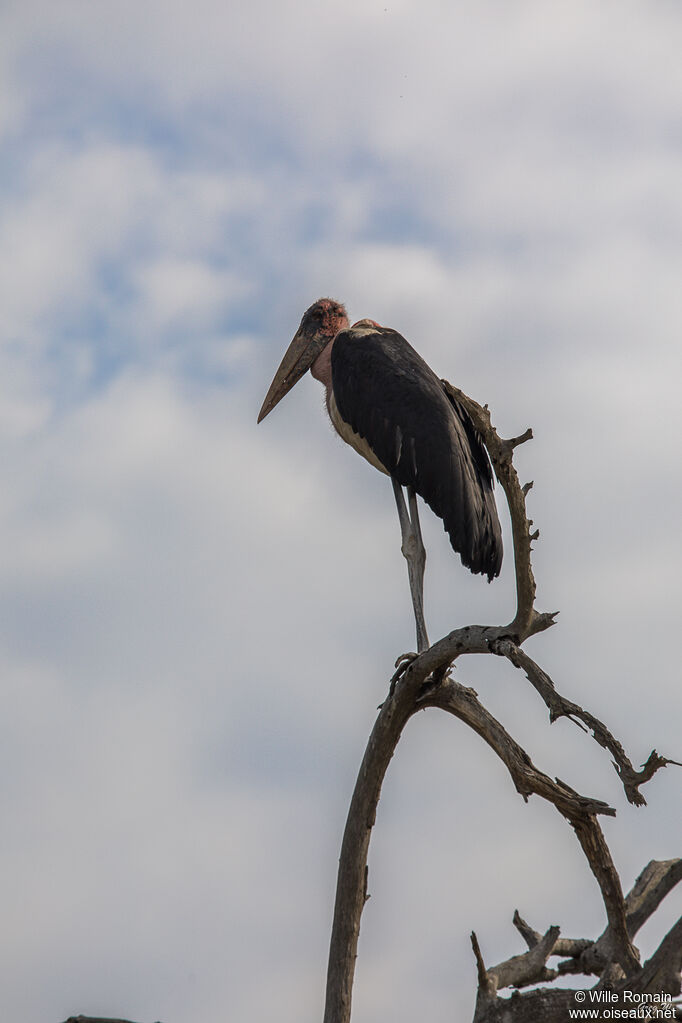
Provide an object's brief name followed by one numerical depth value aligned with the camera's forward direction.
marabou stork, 20.86
